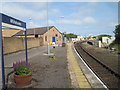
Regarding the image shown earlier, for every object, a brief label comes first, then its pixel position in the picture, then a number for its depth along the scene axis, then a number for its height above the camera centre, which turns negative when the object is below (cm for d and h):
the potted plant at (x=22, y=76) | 389 -148
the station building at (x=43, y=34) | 2774 +323
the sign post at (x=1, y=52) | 346 -34
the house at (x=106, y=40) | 2417 +78
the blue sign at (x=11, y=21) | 351 +102
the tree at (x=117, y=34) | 1959 +201
